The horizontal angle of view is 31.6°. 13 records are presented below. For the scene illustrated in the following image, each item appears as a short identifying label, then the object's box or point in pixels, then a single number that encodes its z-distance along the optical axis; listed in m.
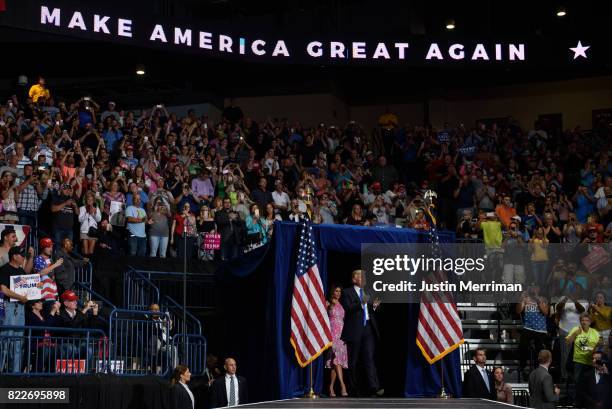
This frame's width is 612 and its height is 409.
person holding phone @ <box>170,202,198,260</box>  21.72
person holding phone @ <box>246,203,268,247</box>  22.20
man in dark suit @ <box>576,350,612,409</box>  16.94
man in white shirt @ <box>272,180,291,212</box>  24.61
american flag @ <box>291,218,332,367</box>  16.55
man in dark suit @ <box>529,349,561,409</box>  16.95
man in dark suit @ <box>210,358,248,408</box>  16.34
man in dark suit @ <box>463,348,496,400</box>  17.30
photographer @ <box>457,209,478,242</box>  22.61
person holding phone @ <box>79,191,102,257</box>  20.33
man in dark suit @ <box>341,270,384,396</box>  17.30
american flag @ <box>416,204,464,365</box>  17.42
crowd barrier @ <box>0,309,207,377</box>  15.55
